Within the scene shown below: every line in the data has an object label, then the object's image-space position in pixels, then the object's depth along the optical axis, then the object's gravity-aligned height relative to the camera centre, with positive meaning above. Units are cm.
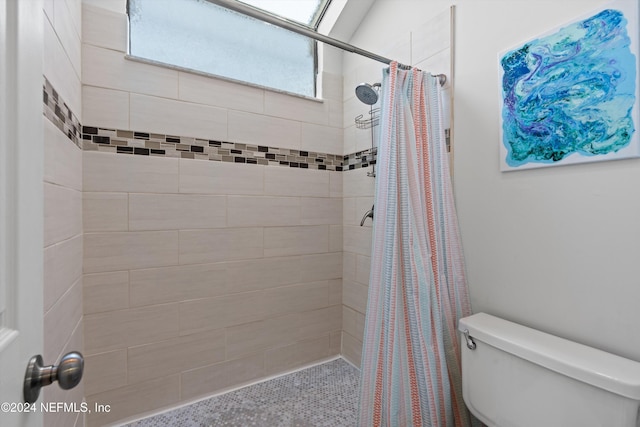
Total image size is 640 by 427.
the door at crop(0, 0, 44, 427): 41 +2
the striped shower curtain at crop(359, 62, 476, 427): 122 -33
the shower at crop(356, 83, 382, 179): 155 +63
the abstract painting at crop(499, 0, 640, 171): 93 +42
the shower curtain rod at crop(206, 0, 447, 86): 114 +81
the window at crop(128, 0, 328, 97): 163 +107
